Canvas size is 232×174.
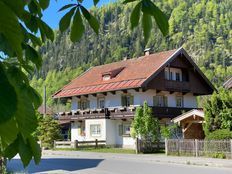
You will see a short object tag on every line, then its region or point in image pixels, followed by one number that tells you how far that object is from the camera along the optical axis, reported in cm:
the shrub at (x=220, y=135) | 2716
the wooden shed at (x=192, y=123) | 3328
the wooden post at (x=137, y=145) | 3302
